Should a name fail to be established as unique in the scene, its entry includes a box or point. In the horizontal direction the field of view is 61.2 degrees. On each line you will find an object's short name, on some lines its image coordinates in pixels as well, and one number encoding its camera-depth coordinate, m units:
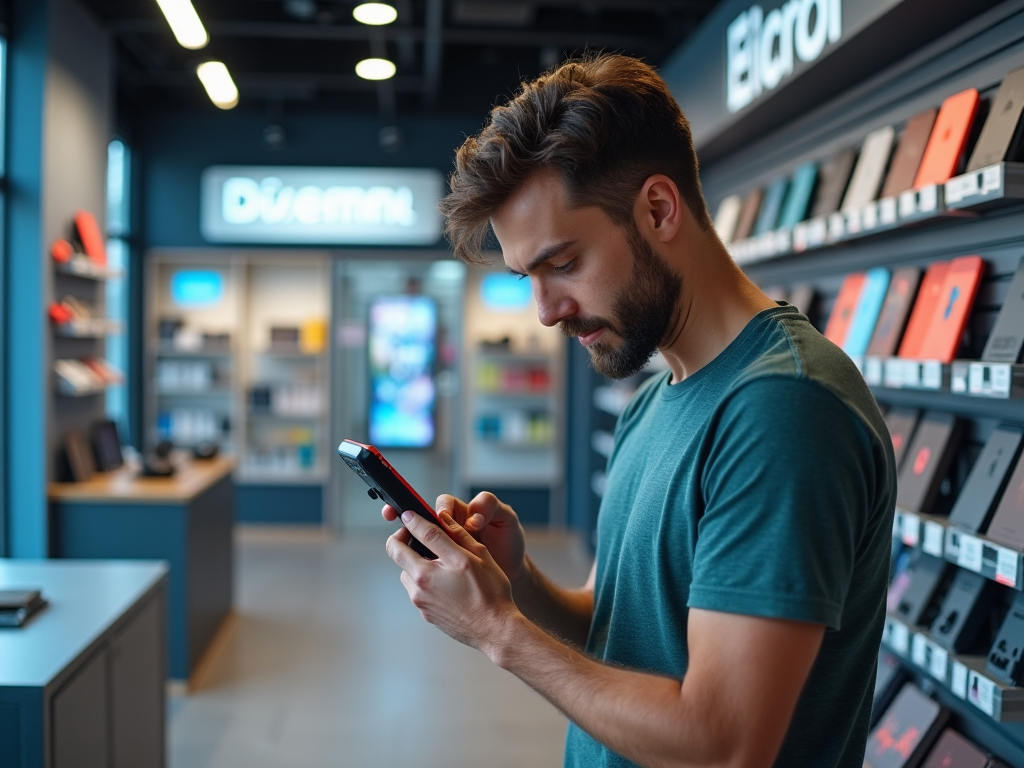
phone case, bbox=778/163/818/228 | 3.42
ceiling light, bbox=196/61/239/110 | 3.95
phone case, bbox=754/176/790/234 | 3.71
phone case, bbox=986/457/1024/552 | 2.04
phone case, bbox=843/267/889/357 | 2.88
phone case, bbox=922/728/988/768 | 2.26
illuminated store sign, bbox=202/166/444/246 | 7.60
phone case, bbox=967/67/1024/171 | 2.15
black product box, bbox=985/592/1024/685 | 2.02
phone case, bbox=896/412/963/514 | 2.47
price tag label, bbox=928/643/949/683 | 2.21
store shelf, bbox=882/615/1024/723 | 1.95
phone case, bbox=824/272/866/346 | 3.04
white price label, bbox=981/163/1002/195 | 2.00
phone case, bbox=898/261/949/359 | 2.56
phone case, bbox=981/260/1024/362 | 2.12
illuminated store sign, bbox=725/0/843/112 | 2.97
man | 0.92
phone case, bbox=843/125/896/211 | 2.86
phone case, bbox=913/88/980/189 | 2.39
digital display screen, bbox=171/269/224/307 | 7.86
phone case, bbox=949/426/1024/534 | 2.20
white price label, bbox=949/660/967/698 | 2.11
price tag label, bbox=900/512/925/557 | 2.39
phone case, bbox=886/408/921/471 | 2.71
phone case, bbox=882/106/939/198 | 2.61
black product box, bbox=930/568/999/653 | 2.25
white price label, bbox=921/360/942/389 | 2.27
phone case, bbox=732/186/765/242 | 3.99
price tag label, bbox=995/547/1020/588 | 1.92
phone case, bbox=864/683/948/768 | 2.48
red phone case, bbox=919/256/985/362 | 2.39
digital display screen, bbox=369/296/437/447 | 8.04
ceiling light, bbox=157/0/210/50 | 3.18
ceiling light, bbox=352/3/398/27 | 3.43
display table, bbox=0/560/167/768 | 1.95
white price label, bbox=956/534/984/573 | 2.07
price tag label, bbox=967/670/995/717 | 1.98
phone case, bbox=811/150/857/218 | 3.14
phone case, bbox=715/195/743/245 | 4.21
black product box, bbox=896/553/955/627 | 2.46
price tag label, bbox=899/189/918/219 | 2.39
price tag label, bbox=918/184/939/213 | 2.28
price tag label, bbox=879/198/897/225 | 2.51
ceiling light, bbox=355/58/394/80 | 4.11
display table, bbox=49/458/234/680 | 4.25
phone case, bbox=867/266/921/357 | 2.70
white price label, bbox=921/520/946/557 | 2.26
